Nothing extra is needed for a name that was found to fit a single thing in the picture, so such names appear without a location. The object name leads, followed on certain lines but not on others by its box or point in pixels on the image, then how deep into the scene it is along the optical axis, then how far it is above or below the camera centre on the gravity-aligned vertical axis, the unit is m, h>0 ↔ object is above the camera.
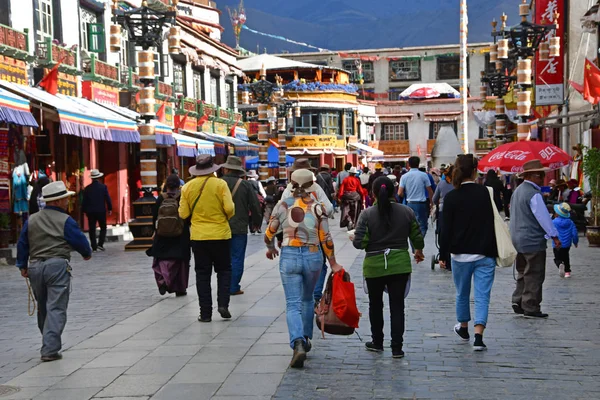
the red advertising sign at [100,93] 23.75 +1.71
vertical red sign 29.98 +2.26
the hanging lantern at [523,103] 24.56 +1.13
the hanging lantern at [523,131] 24.16 +0.37
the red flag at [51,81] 20.06 +1.68
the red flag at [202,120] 35.95 +1.32
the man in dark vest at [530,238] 9.63 -0.98
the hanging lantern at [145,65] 20.23 +2.00
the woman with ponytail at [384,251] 7.84 -0.89
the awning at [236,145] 35.75 +0.30
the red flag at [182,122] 32.22 +1.12
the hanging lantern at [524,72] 24.48 +1.96
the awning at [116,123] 21.09 +0.75
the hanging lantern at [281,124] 43.76 +1.31
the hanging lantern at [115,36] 19.80 +2.59
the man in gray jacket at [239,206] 11.16 -0.66
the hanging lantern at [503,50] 27.28 +2.85
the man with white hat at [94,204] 19.14 -1.01
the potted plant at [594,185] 18.48 -0.84
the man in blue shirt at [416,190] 15.60 -0.72
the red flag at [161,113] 29.20 +1.32
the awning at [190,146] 27.72 +0.24
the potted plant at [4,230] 16.44 -1.29
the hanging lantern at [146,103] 20.23 +1.15
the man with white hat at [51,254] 7.85 -0.84
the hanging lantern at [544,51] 27.19 +2.77
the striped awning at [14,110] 15.03 +0.81
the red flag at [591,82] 20.19 +1.36
